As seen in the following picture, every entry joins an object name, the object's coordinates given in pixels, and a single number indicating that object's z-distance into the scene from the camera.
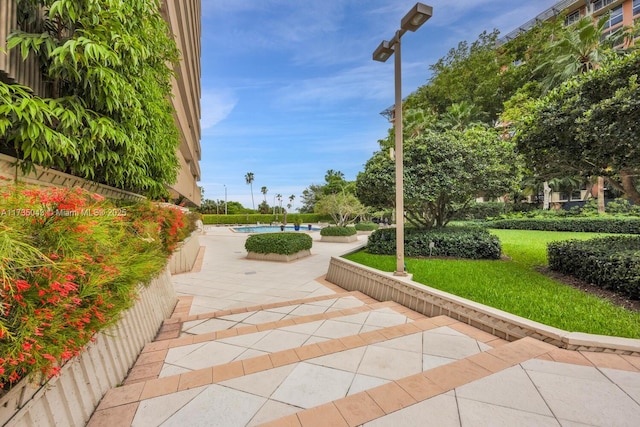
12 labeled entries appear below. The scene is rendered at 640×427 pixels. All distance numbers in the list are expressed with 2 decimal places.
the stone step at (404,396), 1.57
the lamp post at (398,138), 4.75
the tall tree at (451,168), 7.44
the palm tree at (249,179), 70.00
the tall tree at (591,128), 4.13
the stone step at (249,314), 3.55
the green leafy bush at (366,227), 20.83
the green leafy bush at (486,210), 23.69
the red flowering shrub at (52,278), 1.11
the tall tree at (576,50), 14.80
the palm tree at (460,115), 21.45
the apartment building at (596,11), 24.38
